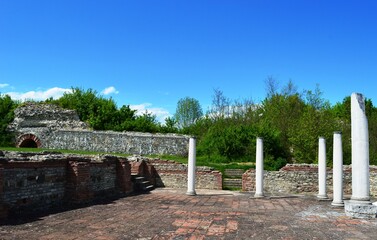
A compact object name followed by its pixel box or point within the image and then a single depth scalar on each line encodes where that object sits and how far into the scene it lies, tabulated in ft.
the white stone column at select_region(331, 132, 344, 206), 44.47
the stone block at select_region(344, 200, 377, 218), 32.94
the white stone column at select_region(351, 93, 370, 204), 34.55
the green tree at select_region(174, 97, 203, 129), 205.67
